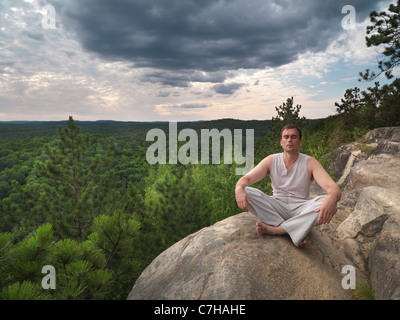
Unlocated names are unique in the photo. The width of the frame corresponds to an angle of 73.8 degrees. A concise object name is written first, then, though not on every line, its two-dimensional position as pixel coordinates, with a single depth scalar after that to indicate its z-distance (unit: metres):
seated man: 3.58
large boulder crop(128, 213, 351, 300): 3.04
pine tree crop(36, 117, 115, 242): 7.04
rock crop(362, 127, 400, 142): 10.67
